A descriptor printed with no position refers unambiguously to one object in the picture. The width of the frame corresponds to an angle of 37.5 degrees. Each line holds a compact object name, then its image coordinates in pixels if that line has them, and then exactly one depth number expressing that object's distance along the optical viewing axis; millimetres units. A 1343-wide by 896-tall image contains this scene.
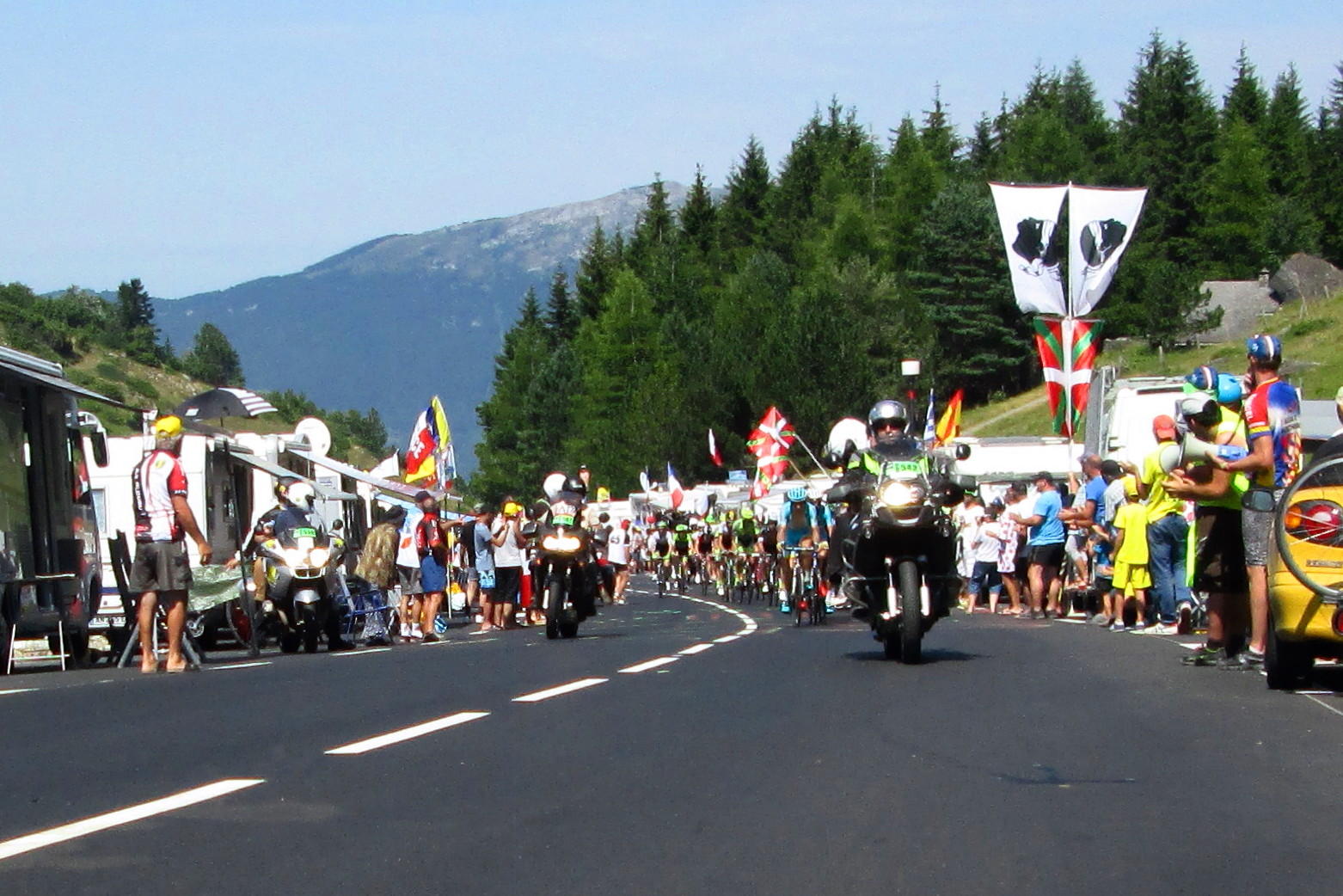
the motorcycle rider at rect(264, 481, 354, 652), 20062
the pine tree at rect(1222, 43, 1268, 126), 130375
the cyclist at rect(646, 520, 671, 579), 50594
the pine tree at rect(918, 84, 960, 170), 136625
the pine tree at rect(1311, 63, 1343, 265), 113438
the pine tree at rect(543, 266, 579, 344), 149375
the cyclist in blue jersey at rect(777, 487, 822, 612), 26797
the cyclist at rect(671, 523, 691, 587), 49219
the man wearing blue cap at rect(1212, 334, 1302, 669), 11398
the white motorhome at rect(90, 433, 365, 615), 25859
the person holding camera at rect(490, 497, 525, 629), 26812
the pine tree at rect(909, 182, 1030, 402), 107125
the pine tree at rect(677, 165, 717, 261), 137500
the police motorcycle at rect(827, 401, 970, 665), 12953
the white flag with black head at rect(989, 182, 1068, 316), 28719
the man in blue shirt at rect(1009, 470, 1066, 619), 23781
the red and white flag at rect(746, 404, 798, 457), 53938
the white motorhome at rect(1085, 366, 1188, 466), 27297
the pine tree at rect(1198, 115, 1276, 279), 116750
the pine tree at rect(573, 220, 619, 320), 139000
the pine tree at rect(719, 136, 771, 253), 136125
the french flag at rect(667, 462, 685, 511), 64938
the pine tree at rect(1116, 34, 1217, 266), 123625
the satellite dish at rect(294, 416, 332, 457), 35125
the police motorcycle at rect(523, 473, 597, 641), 19469
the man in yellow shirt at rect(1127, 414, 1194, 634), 17906
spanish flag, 44809
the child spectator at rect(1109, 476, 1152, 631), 19547
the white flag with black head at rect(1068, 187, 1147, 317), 28953
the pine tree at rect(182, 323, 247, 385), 168625
